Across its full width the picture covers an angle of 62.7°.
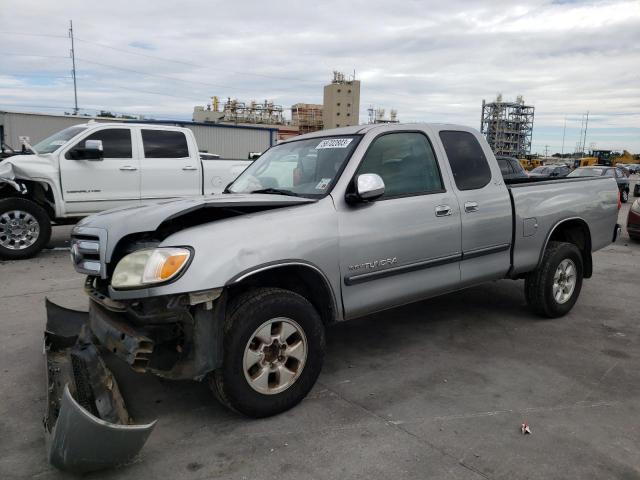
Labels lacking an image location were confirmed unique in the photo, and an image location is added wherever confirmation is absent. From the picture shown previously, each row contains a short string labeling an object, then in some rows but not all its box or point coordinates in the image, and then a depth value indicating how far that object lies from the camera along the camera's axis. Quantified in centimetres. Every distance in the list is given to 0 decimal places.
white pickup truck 795
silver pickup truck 290
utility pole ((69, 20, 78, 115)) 5017
